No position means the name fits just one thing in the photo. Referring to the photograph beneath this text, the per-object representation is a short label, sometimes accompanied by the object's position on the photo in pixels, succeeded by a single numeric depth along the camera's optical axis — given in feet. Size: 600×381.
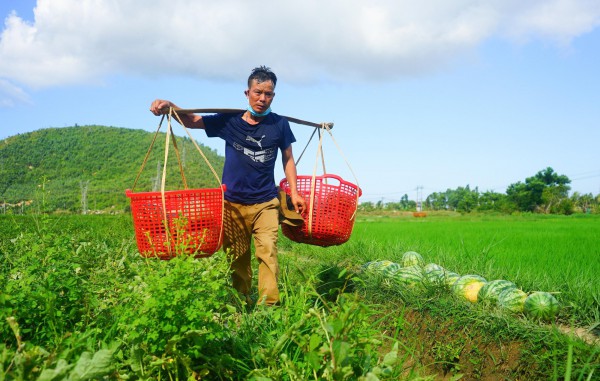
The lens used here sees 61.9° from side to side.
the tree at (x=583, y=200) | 140.27
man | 12.82
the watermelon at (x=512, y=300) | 12.27
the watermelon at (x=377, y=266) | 15.57
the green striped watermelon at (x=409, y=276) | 14.06
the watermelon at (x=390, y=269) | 14.96
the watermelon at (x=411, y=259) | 17.02
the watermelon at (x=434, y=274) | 13.22
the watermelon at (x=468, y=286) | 13.30
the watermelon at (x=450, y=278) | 13.24
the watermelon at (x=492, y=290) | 12.84
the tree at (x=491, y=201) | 136.11
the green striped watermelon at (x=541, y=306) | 11.71
